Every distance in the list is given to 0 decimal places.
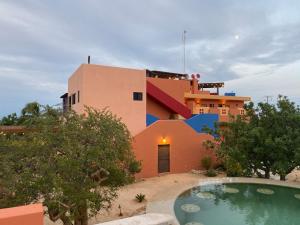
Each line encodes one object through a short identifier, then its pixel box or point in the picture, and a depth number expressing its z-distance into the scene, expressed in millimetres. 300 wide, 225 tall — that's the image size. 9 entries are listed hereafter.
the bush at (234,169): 18297
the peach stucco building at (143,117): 18078
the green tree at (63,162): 7383
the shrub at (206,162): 19734
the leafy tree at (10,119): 24364
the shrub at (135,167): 16328
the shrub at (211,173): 18531
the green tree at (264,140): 16234
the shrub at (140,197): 13164
